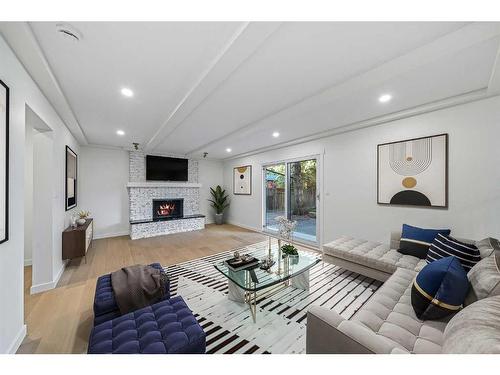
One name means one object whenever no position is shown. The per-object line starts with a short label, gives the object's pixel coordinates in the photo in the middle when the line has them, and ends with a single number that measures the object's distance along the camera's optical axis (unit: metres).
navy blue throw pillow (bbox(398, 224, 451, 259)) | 2.39
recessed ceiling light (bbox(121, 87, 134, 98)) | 2.15
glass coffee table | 1.91
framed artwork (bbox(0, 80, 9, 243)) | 1.33
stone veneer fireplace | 5.30
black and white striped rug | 1.61
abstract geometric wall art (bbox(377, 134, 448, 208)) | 2.59
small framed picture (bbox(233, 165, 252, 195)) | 6.05
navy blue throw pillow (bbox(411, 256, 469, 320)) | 1.23
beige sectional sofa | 0.93
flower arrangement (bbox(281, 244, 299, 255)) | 2.40
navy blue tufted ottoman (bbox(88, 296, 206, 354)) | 1.13
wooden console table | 2.96
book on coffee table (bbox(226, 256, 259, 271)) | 2.21
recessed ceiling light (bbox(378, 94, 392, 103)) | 2.32
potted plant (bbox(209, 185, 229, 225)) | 6.79
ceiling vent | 1.28
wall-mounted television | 5.72
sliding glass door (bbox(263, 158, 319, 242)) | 4.35
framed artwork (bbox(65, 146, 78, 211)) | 3.27
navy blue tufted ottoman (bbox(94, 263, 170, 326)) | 1.63
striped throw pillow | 1.79
